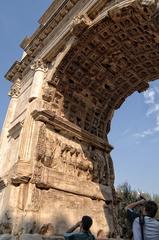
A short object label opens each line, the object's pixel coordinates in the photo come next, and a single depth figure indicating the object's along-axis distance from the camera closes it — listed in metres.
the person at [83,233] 2.40
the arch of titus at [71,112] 5.72
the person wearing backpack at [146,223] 1.91
